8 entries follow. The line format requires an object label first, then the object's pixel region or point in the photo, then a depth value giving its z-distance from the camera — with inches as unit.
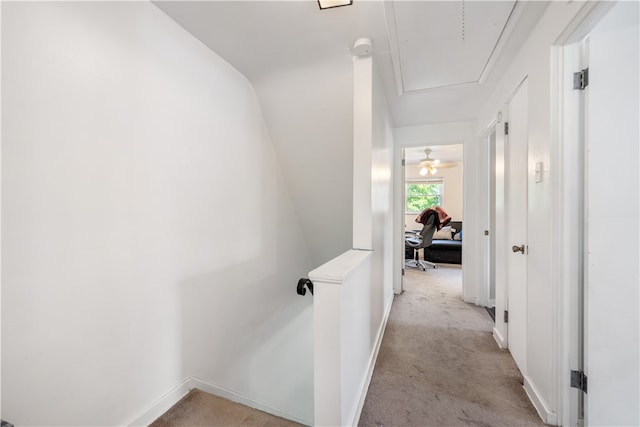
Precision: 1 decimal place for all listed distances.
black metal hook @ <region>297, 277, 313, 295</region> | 76.0
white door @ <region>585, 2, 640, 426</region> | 46.1
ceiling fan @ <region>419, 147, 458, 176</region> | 206.8
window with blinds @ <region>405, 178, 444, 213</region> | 278.8
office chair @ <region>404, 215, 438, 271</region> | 194.3
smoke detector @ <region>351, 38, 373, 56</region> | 64.5
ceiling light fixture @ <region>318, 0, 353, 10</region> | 52.9
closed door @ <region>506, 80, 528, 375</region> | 67.8
